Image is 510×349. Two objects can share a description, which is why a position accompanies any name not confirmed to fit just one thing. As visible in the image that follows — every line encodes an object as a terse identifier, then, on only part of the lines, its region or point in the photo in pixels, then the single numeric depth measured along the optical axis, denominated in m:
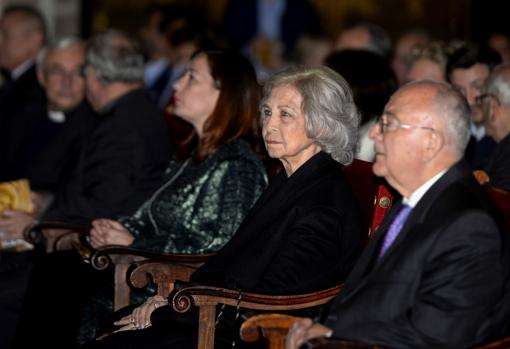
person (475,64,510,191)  8.83
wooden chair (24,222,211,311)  8.35
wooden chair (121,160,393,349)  7.27
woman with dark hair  8.89
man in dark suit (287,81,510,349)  5.95
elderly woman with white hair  7.43
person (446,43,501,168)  10.52
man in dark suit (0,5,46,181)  12.80
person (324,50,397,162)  9.58
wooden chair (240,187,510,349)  6.63
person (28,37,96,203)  11.66
